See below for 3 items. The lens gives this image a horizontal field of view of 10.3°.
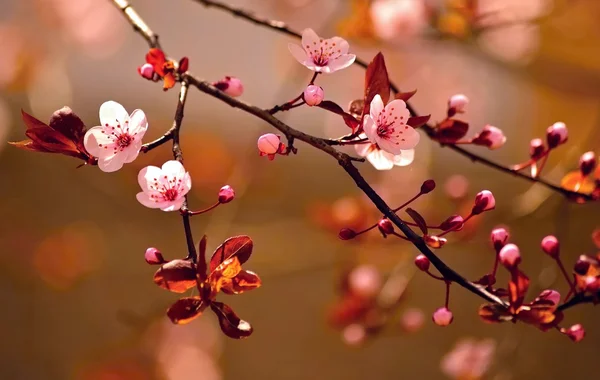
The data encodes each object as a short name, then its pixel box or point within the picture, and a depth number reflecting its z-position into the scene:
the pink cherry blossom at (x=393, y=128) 1.17
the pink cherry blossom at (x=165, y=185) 1.16
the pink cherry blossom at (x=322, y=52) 1.18
